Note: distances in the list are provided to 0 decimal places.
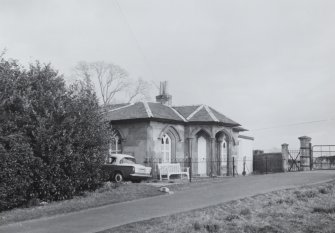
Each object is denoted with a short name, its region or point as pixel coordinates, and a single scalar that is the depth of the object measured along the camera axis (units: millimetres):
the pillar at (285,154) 32625
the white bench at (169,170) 26222
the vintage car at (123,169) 23562
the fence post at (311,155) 31406
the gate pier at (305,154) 31328
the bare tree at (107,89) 54450
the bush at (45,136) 16125
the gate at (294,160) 32250
